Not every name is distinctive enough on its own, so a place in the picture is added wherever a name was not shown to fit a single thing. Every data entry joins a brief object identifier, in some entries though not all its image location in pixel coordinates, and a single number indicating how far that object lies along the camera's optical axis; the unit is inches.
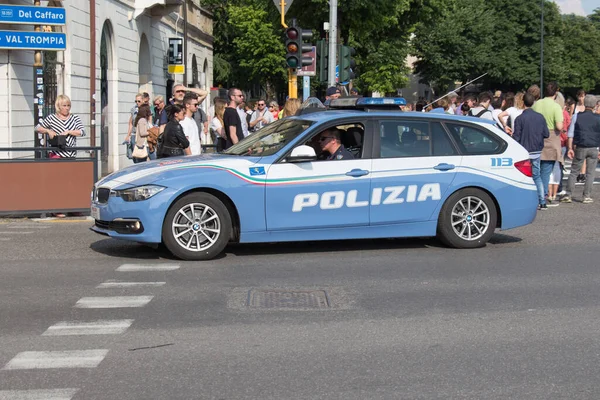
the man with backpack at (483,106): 649.5
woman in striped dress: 560.4
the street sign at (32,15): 647.8
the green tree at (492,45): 3112.7
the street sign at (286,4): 788.0
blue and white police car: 377.4
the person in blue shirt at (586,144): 623.5
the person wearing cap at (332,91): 678.4
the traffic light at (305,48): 802.8
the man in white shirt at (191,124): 505.4
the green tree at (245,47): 2361.0
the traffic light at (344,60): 887.7
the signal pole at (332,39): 954.1
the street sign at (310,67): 813.4
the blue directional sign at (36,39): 651.5
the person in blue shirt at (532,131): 579.2
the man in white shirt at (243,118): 704.0
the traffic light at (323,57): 877.8
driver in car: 406.0
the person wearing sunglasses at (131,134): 669.3
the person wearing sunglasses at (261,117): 808.3
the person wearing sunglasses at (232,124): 603.8
